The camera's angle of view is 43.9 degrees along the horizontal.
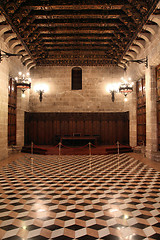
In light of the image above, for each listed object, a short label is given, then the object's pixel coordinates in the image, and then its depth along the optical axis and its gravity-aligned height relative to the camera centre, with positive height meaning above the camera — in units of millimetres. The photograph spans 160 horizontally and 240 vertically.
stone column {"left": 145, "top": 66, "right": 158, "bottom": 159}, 8766 +455
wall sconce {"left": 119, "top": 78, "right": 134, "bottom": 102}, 10500 +2017
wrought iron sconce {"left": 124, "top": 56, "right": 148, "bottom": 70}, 9078 +2949
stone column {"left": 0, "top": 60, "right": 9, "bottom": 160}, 8579 +695
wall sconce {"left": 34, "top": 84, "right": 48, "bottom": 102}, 13406 +2497
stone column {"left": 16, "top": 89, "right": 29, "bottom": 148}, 11844 +321
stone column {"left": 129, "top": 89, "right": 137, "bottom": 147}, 12062 +380
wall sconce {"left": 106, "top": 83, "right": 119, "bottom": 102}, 13477 +2490
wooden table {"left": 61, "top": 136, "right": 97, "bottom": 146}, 11466 -884
